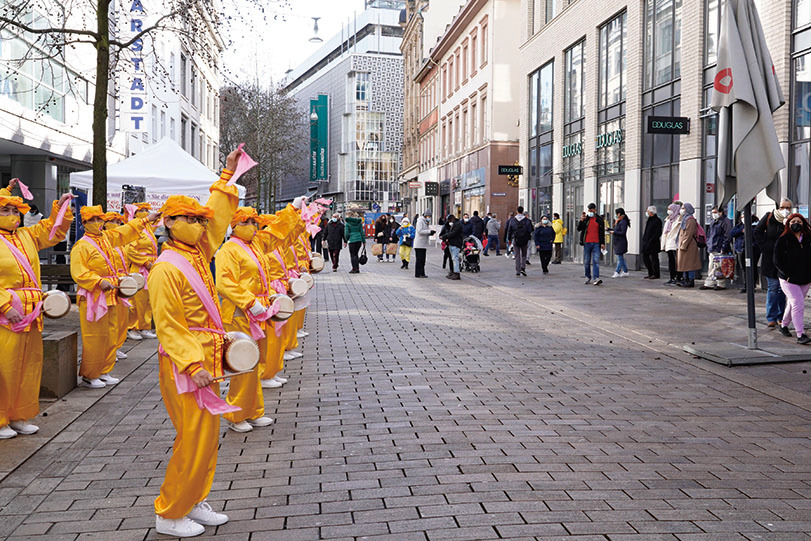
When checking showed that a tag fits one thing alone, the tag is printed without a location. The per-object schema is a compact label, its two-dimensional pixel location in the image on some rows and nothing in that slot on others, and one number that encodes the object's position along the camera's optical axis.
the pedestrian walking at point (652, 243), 18.91
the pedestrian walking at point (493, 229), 33.97
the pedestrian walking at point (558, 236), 27.08
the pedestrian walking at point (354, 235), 23.30
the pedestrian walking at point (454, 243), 20.77
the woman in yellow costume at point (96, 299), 7.57
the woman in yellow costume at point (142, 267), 10.21
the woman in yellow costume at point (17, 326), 5.74
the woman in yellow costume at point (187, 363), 3.95
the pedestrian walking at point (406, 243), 25.81
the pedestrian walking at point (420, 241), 21.42
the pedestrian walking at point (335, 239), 24.59
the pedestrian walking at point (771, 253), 10.49
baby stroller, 23.02
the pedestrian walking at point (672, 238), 17.88
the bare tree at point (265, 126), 46.47
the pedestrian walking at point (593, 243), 18.83
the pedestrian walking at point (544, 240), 22.46
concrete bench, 7.01
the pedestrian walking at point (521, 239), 21.50
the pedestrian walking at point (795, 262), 9.75
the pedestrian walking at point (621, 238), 20.50
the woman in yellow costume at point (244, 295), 5.72
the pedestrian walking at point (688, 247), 17.14
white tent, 15.28
